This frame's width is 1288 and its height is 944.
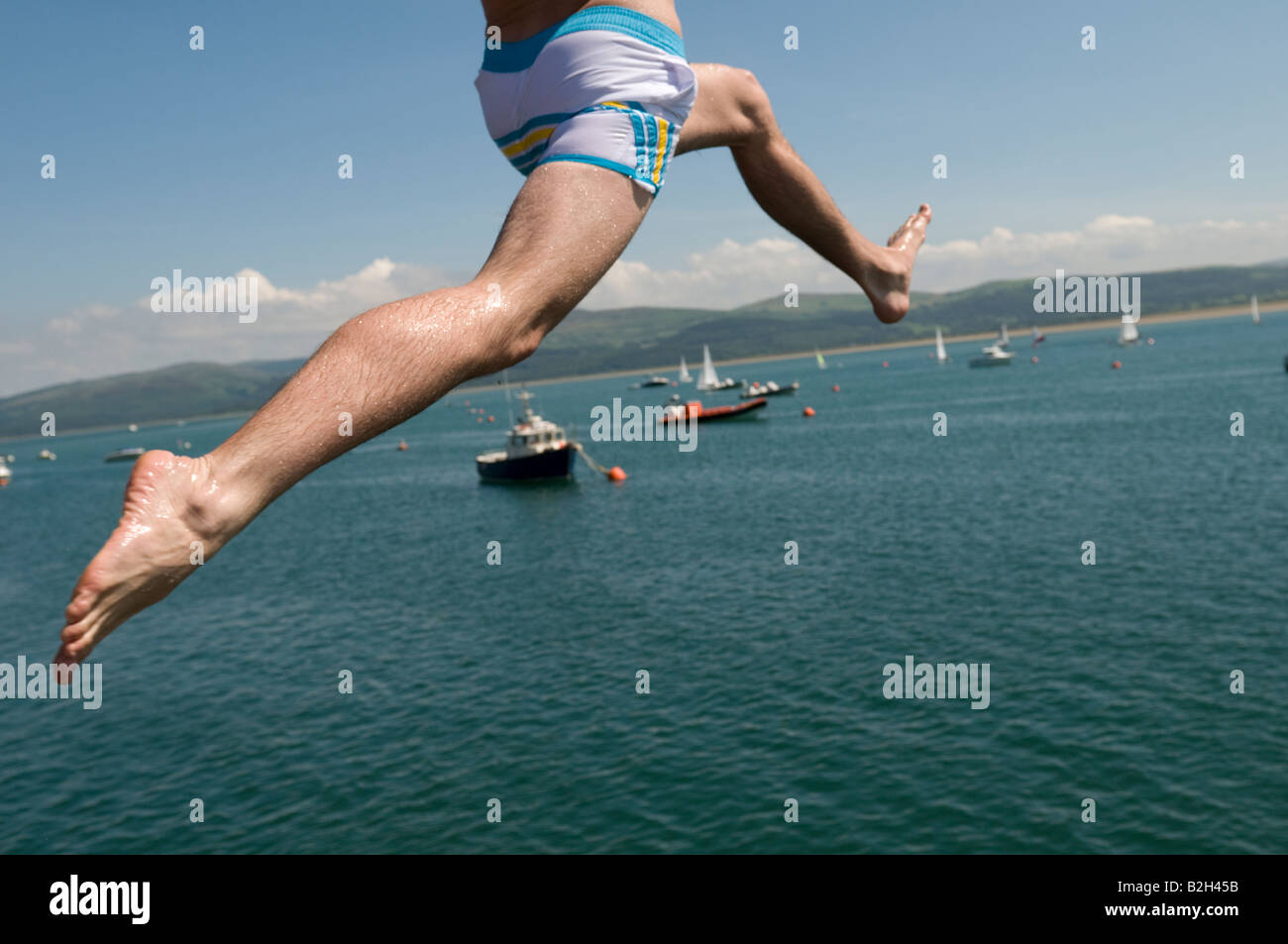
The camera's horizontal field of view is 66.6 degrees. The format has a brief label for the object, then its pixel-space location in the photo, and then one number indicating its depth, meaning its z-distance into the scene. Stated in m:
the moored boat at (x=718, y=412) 124.69
